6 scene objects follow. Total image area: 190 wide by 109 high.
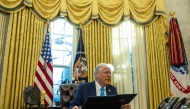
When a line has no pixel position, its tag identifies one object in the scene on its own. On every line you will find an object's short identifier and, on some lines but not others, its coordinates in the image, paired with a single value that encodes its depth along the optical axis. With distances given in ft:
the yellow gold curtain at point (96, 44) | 14.17
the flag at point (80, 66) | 13.15
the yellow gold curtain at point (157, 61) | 14.61
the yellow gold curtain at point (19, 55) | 11.77
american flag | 12.40
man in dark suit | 8.42
